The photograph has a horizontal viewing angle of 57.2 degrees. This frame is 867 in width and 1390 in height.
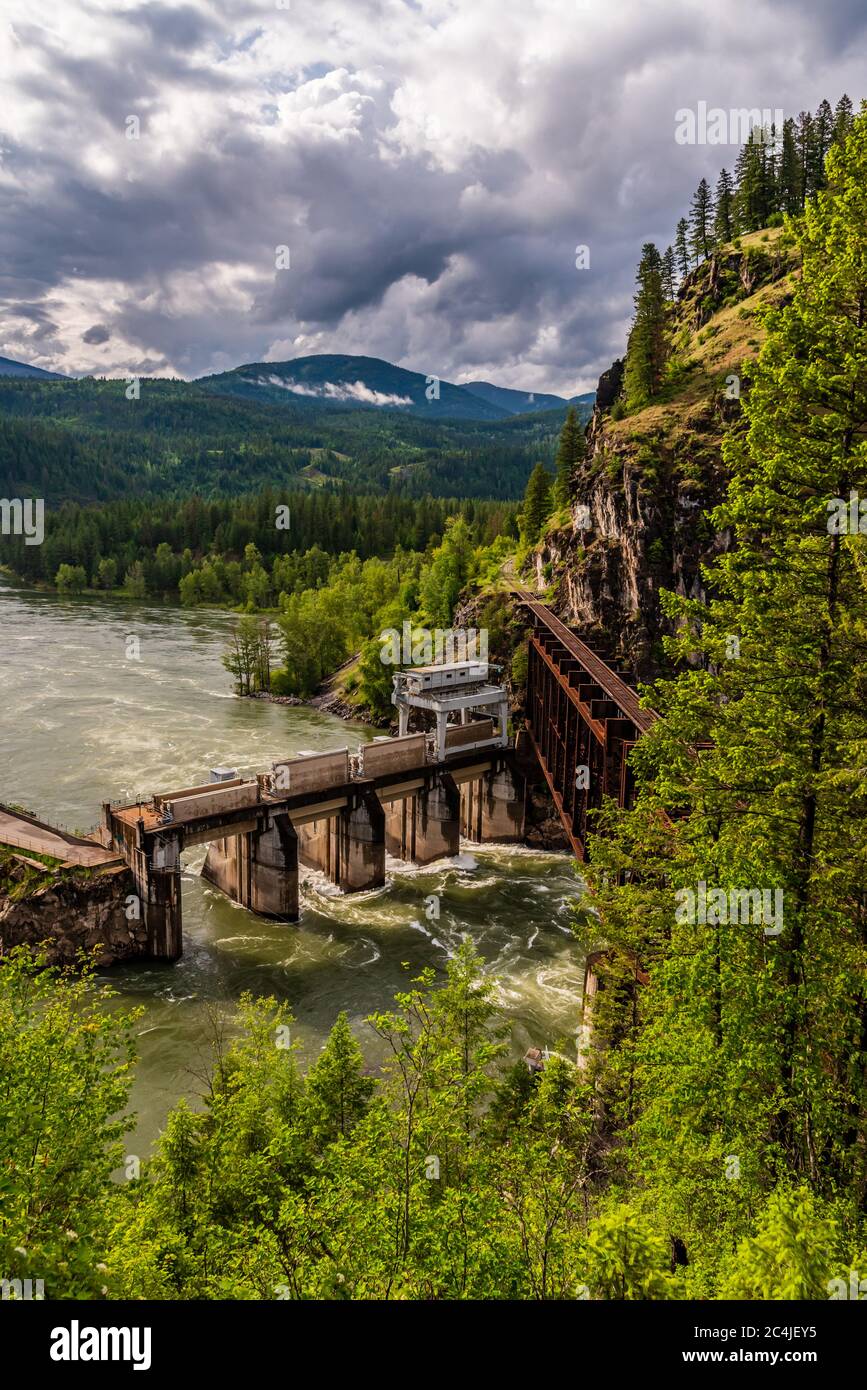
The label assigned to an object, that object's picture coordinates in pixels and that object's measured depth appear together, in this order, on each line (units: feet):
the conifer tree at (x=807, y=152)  351.87
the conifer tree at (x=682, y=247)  415.44
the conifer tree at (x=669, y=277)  428.64
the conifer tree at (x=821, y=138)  349.61
